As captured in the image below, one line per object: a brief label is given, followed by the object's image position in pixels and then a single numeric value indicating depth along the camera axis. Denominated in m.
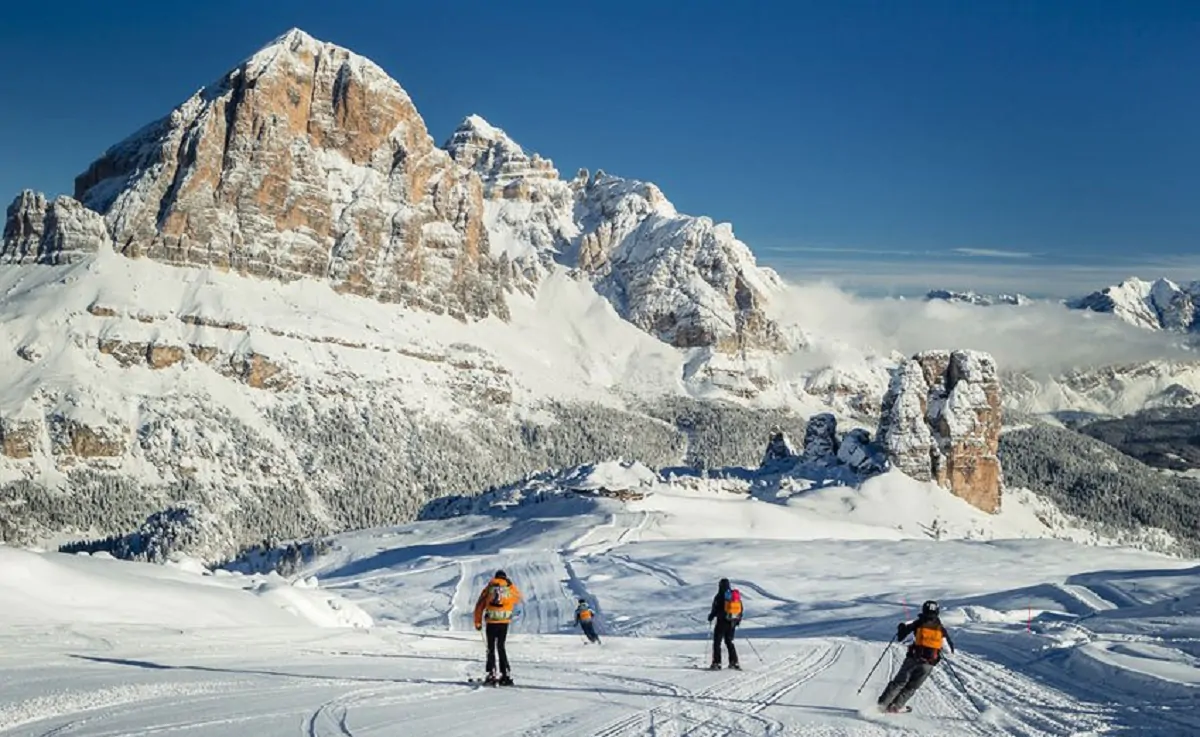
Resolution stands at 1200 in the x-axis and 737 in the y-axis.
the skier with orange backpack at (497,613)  18.56
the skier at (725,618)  22.39
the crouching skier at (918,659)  16.42
